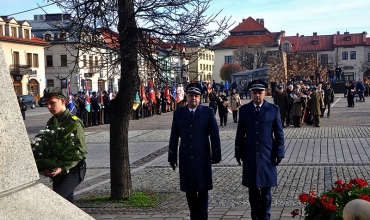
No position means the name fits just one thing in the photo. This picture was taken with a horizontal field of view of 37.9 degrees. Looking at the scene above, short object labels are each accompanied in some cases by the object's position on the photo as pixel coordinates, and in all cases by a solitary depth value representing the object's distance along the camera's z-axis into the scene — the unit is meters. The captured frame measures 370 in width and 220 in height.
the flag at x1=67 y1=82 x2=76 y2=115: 25.62
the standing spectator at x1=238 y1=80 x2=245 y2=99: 54.29
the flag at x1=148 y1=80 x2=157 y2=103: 33.41
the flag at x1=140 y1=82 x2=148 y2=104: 31.05
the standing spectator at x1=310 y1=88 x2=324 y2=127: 22.27
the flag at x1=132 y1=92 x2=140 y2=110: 28.12
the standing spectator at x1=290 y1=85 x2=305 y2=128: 22.30
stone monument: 3.12
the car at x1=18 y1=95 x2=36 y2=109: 53.03
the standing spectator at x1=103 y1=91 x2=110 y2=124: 30.34
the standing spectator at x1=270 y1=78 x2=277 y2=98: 52.42
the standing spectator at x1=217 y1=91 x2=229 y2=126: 24.51
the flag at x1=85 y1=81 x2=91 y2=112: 27.98
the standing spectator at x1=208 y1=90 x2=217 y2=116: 27.62
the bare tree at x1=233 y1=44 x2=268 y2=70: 85.19
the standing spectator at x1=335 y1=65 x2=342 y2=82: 61.74
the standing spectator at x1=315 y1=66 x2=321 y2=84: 56.41
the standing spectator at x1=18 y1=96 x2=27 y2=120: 31.04
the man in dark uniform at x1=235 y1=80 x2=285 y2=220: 6.46
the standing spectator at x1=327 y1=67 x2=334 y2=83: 58.82
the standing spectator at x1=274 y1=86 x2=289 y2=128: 22.00
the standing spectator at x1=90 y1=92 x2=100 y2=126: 28.81
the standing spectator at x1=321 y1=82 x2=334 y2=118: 27.57
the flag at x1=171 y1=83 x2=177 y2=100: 37.41
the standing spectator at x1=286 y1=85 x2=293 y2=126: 22.60
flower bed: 4.38
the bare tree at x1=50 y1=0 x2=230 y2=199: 8.31
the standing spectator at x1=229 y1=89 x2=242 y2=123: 25.59
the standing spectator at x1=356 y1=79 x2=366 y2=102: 41.72
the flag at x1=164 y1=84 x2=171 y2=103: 36.41
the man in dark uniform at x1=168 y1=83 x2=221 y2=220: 6.48
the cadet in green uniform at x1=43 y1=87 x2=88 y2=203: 5.60
